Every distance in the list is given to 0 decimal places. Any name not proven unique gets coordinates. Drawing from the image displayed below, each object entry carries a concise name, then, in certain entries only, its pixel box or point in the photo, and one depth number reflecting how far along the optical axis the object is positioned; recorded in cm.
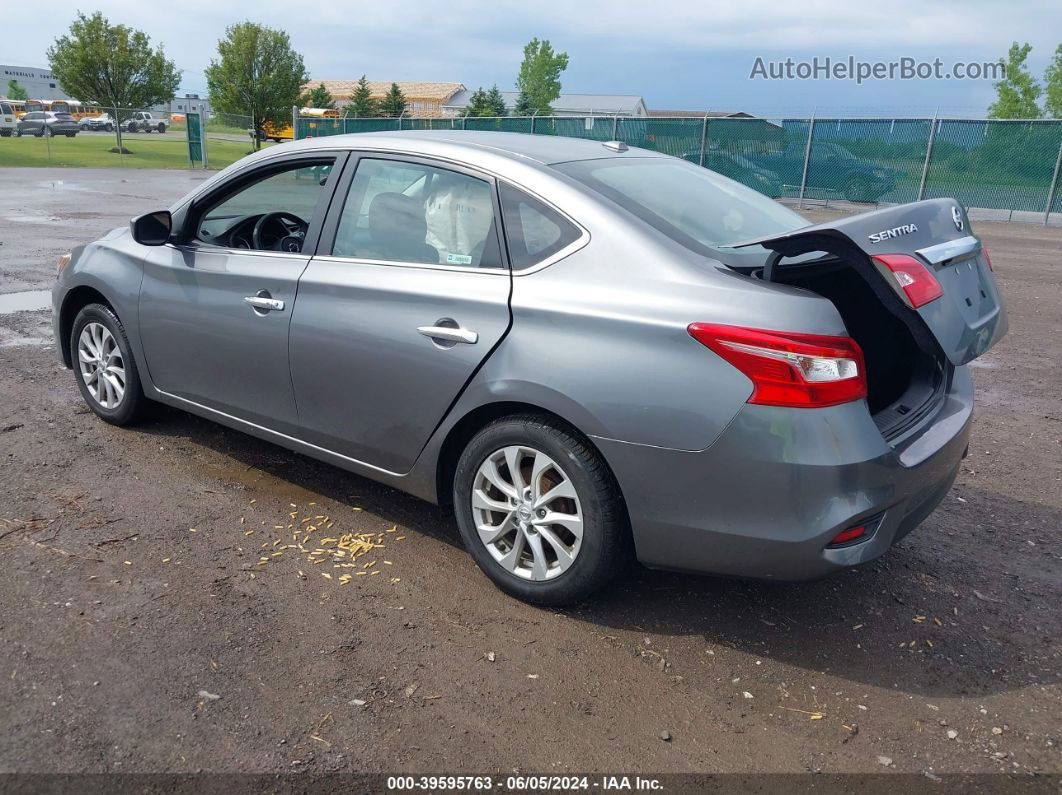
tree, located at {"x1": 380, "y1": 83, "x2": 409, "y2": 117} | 4566
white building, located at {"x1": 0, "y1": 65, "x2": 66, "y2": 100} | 12262
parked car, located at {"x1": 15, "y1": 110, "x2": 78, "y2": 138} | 5269
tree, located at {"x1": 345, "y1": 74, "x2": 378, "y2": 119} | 4917
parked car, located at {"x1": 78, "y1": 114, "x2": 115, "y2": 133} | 5981
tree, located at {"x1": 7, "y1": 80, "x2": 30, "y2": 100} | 9606
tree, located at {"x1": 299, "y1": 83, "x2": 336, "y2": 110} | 5929
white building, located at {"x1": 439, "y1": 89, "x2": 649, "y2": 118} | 7156
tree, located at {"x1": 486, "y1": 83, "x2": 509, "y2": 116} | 4519
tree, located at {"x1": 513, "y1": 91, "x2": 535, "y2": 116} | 5442
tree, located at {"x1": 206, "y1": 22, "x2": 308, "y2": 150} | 5022
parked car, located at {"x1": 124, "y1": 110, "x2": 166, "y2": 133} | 5211
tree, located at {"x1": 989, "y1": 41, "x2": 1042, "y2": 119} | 3647
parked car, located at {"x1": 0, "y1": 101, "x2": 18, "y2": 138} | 5118
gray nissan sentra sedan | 285
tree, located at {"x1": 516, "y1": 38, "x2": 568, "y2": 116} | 6550
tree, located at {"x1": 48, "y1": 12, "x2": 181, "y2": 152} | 4447
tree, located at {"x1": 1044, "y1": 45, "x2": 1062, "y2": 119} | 3675
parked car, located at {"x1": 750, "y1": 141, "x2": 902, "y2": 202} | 2038
